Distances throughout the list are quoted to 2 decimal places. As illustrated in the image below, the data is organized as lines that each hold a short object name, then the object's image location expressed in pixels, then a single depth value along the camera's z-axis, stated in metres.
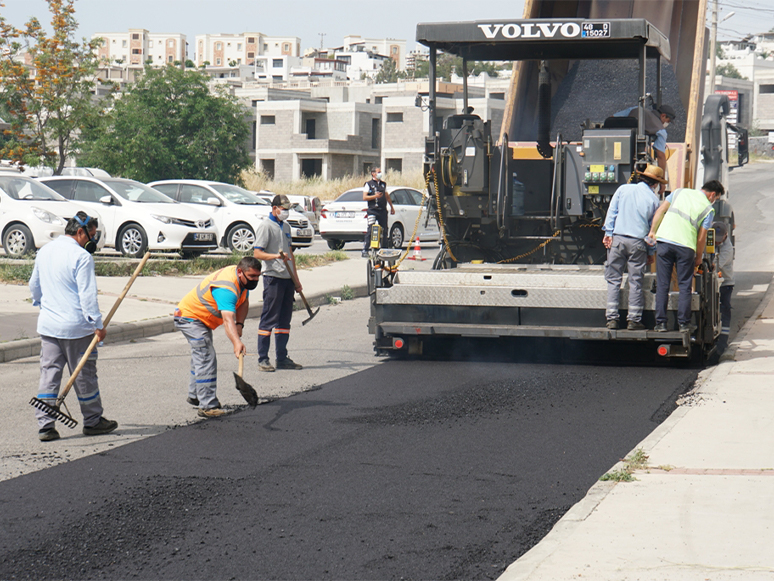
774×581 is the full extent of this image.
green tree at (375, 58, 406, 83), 121.00
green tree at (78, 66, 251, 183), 44.16
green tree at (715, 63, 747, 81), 102.51
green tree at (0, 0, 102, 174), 30.50
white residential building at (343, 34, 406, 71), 195.25
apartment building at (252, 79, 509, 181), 69.56
